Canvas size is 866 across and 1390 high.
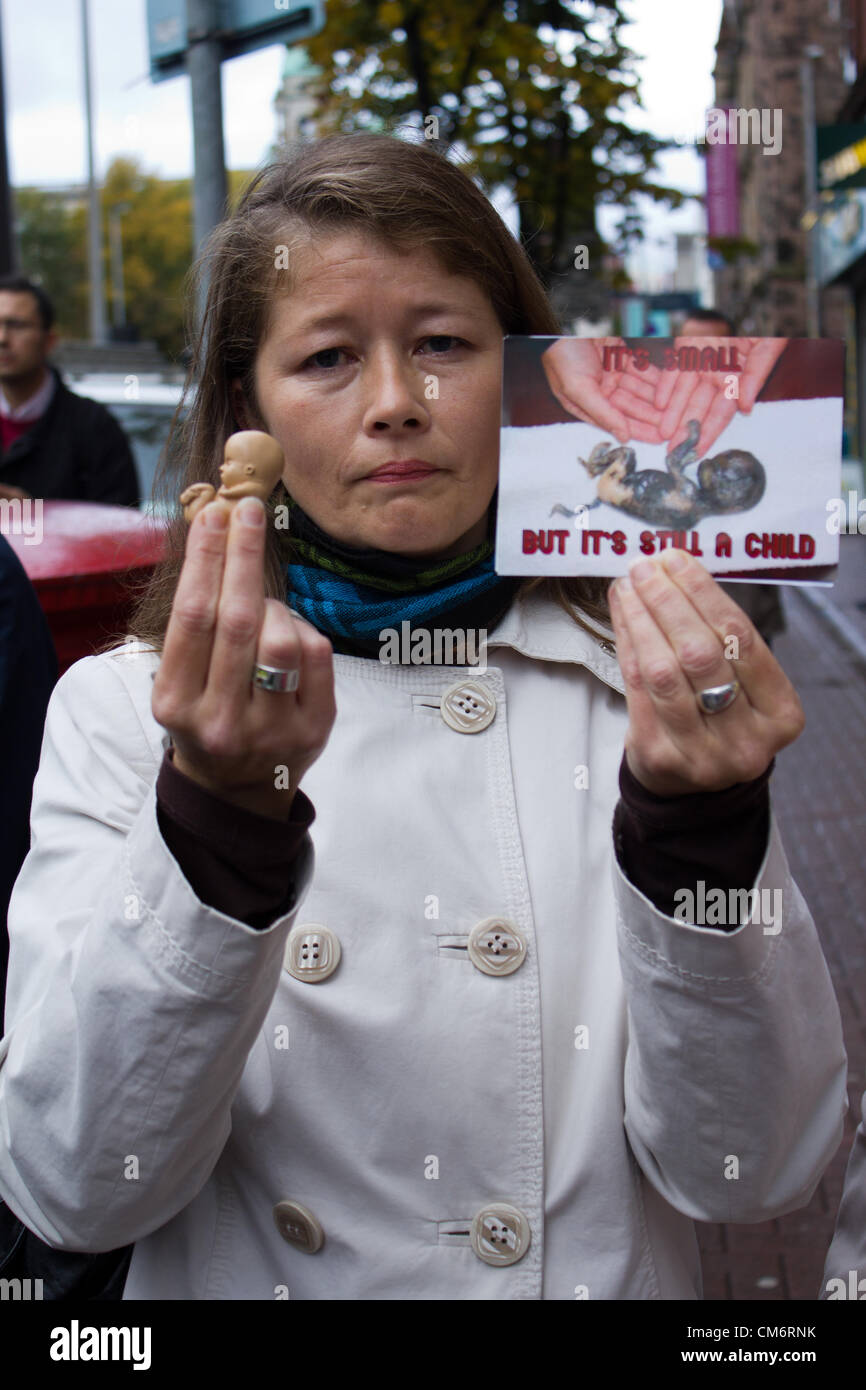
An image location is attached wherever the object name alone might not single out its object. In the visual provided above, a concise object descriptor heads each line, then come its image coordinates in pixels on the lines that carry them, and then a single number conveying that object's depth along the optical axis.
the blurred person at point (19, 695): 2.19
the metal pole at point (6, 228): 7.65
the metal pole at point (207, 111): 4.16
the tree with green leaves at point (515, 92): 9.98
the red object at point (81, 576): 3.08
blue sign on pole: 4.03
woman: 1.29
